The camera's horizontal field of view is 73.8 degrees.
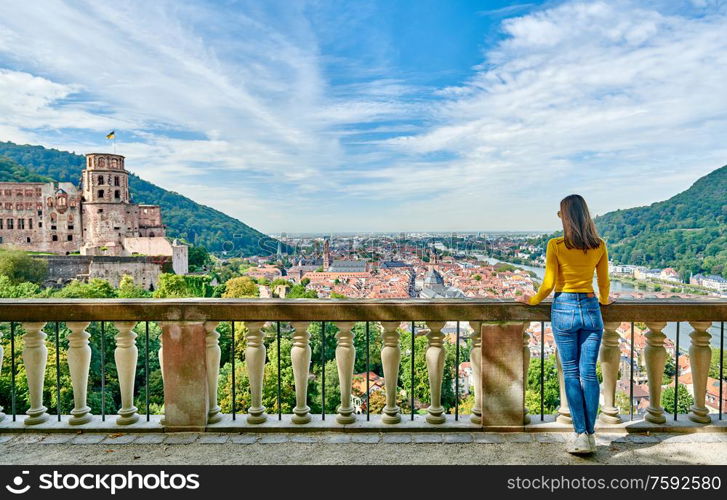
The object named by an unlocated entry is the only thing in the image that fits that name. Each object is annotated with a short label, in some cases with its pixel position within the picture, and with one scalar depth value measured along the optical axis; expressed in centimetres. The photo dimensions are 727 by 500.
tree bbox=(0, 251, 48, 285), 5649
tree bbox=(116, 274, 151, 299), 5222
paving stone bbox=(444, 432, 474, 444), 336
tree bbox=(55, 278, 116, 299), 4625
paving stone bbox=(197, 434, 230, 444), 335
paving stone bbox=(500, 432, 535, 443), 337
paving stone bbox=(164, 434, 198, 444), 336
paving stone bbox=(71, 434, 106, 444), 339
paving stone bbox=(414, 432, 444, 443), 337
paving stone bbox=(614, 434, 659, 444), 338
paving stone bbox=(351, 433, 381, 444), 336
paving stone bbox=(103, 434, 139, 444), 338
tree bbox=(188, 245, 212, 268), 8525
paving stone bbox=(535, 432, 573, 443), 336
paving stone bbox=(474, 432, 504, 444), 336
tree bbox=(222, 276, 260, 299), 5310
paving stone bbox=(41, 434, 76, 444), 339
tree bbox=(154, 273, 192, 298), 6025
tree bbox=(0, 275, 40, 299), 4364
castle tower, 7425
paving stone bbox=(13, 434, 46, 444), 340
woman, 305
